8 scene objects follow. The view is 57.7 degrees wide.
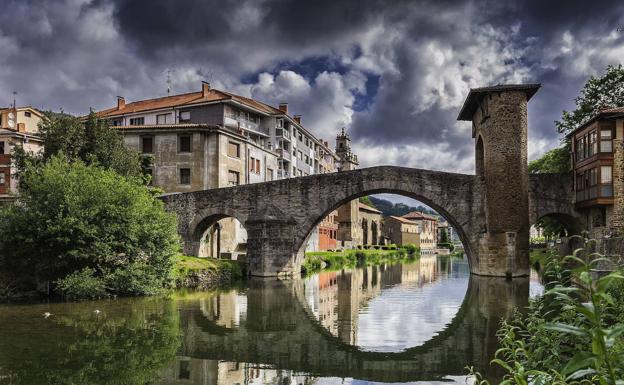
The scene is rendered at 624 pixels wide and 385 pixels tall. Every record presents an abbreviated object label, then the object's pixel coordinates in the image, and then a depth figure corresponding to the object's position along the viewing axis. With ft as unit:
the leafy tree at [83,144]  97.91
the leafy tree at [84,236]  68.08
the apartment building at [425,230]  382.50
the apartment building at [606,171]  94.17
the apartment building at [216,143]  128.47
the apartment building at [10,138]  133.59
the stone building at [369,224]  266.36
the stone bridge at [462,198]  99.19
